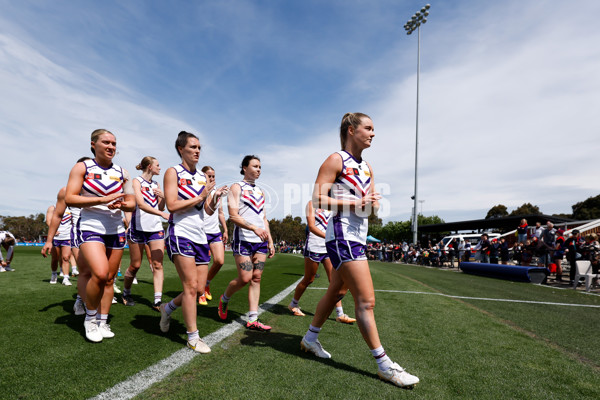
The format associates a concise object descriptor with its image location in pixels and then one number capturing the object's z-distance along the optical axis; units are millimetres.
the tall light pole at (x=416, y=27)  35531
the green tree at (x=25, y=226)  80562
